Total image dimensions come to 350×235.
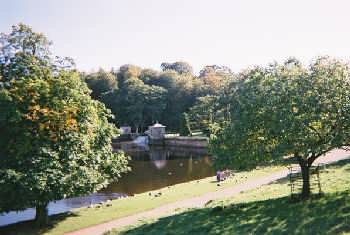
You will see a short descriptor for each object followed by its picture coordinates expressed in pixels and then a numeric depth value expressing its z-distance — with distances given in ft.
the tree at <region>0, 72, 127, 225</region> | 61.52
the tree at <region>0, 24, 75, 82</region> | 68.23
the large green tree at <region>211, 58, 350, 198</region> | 49.44
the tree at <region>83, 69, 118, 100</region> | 345.51
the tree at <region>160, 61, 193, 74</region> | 492.95
